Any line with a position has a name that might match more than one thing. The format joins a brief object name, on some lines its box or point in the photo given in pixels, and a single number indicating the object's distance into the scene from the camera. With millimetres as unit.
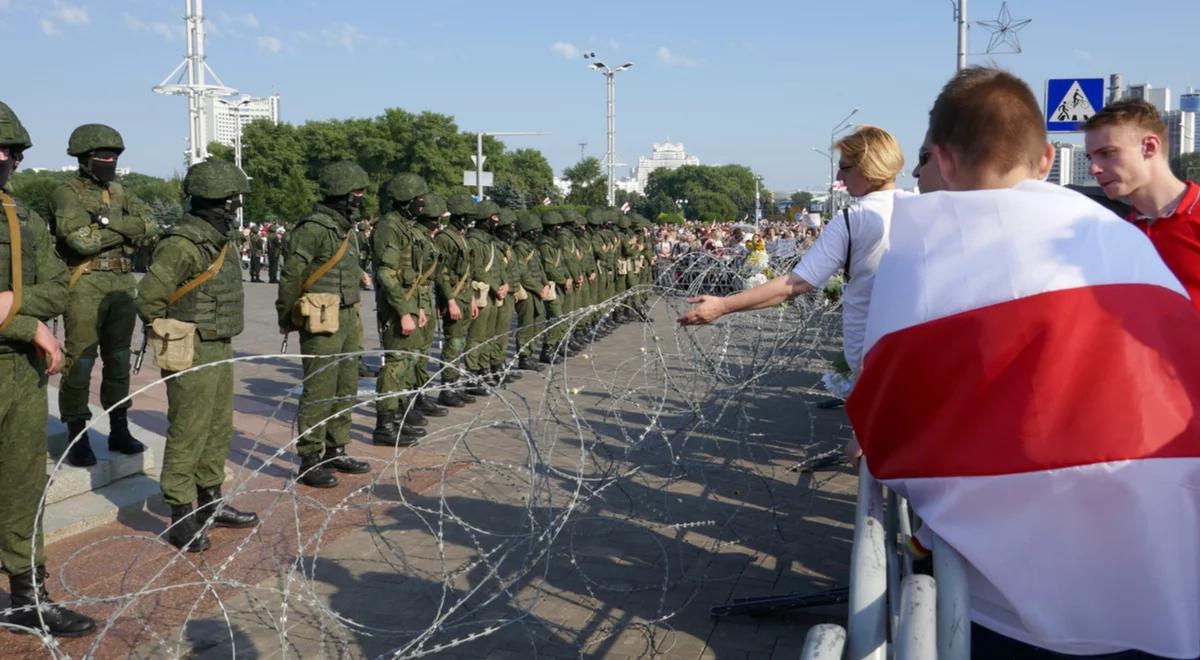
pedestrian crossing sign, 10531
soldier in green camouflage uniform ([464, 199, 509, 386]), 10711
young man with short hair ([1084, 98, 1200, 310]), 3371
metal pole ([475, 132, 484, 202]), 36700
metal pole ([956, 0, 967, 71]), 18594
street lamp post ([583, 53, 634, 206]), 41281
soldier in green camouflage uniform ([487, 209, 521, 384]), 11438
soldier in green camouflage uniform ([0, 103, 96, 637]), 4207
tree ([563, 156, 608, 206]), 65062
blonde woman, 3482
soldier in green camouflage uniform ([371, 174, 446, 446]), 8250
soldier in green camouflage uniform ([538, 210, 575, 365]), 13345
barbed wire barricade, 4402
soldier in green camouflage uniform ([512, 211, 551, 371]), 12789
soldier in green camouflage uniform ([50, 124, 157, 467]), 6582
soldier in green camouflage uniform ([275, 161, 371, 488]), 6777
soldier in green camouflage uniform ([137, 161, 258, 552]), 5430
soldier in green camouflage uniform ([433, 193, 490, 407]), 10000
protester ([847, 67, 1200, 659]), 1550
